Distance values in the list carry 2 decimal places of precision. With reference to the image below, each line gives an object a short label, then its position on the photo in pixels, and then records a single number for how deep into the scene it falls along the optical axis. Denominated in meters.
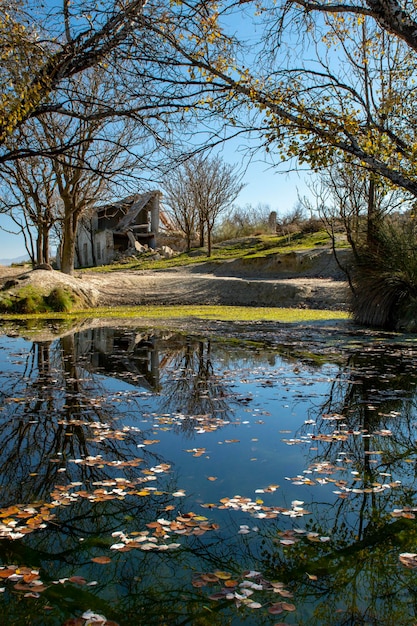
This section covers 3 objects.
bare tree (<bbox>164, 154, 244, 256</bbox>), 41.94
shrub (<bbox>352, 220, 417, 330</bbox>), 14.23
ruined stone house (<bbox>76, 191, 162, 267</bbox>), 48.59
